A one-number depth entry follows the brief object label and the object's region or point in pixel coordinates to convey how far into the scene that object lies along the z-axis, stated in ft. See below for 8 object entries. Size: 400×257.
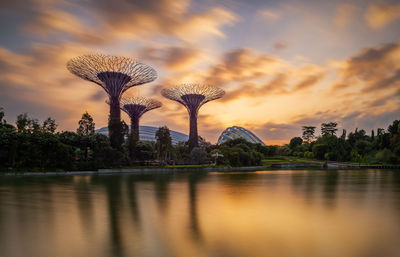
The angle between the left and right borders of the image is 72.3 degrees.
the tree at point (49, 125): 170.81
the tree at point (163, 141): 184.85
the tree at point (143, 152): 168.14
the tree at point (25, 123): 152.35
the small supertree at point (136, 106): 251.60
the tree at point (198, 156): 186.50
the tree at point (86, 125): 184.65
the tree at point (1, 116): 130.41
